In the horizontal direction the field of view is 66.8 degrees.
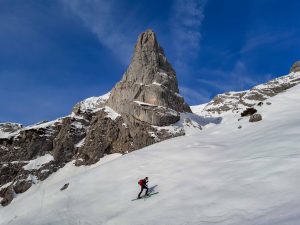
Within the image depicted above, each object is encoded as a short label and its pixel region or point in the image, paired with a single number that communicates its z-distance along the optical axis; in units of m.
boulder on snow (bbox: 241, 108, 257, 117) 26.13
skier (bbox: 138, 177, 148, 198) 15.78
